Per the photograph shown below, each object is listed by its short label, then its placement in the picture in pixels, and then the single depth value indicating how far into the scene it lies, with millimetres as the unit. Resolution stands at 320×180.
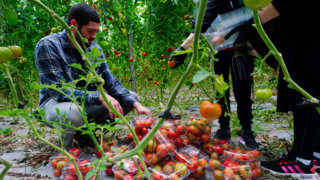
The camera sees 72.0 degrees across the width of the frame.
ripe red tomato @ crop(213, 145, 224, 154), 1749
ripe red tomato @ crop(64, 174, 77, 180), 1453
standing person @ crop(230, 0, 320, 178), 1461
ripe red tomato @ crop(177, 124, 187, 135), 1839
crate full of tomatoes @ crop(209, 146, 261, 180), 1445
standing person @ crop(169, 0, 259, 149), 1973
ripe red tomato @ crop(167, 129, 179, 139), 1735
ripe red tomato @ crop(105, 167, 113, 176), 1653
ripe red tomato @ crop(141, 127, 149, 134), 1732
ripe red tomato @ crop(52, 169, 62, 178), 1614
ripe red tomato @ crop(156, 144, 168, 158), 1533
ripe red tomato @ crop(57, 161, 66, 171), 1588
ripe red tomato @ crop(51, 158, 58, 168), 1645
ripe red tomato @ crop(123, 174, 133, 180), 1376
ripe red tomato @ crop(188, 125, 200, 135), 1869
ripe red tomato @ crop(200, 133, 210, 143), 1882
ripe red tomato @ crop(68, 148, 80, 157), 1790
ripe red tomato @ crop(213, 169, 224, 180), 1460
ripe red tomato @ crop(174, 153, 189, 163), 1538
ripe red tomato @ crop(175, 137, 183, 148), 1764
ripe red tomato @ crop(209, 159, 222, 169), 1539
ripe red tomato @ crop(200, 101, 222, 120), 928
